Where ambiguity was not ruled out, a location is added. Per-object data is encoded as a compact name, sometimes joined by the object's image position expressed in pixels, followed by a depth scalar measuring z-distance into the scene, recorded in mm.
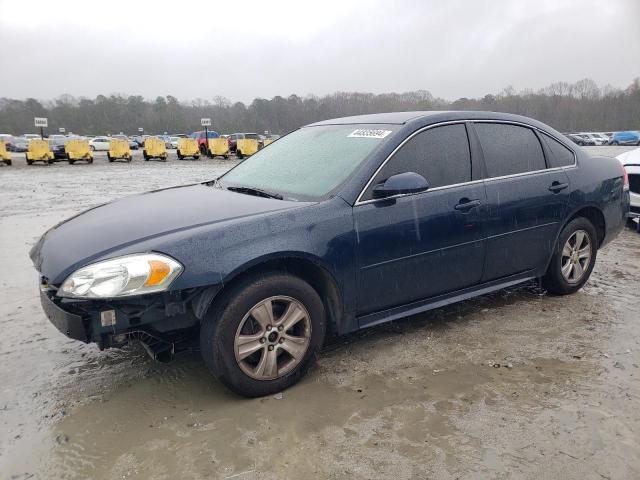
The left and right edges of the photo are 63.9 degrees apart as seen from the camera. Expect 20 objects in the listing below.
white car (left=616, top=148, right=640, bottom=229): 7285
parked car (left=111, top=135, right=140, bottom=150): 51300
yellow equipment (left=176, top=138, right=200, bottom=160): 29828
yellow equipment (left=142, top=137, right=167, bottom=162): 28070
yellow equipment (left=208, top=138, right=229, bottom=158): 30750
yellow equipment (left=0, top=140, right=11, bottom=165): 23744
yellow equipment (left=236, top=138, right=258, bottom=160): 30859
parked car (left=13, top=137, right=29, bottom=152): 41312
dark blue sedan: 2709
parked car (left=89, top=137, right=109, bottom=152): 45466
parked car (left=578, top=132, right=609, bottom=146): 54712
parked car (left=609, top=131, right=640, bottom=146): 54541
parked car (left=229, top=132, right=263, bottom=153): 34781
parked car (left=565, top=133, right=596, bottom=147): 53353
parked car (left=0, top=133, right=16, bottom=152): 40781
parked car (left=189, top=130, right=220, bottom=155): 34219
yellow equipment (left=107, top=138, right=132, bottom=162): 26938
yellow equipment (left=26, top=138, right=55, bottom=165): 24328
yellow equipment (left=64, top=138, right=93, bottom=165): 25123
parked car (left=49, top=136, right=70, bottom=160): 26697
